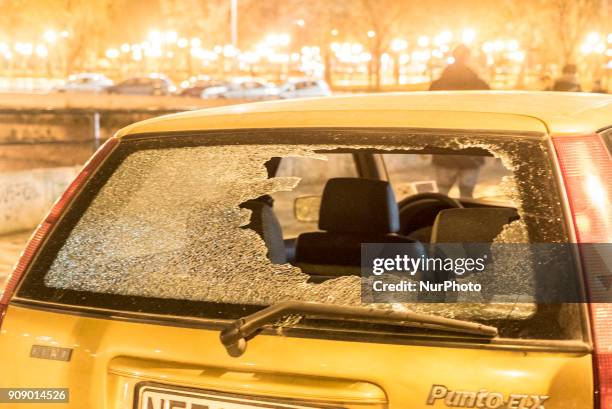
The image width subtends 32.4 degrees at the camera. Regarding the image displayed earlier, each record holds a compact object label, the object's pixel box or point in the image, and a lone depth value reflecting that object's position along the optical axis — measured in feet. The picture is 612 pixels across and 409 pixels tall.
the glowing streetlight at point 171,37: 222.28
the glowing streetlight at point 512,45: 183.40
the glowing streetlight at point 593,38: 156.87
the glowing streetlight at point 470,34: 156.27
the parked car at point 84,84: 174.50
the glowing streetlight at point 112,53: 244.22
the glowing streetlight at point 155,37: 223.92
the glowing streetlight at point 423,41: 201.18
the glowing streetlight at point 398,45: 208.54
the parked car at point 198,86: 162.20
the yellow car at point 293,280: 7.34
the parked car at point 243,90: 160.35
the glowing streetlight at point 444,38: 188.96
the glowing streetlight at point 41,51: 228.82
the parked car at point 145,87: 169.17
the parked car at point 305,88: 151.29
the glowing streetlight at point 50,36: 200.34
